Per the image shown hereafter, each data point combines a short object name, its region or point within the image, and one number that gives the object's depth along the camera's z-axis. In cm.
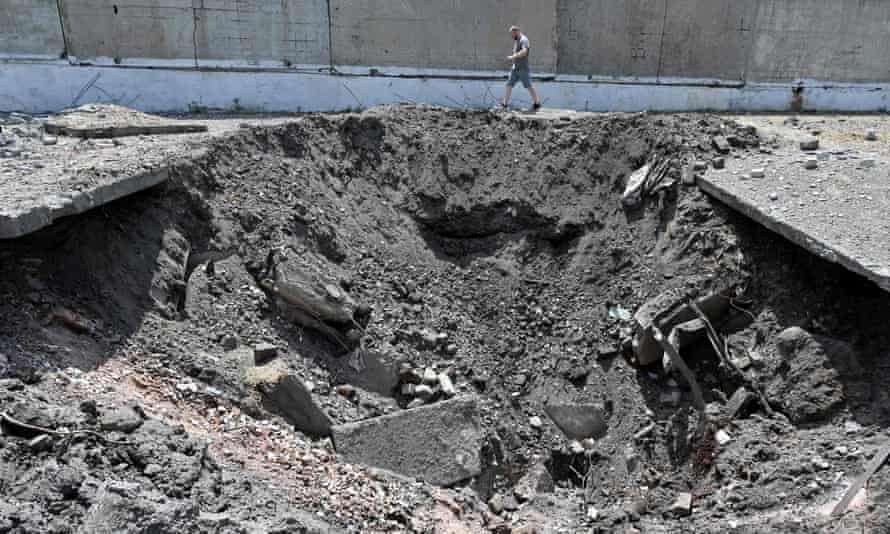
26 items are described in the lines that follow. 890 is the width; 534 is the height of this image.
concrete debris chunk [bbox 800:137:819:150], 751
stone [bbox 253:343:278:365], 499
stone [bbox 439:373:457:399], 568
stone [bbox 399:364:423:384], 574
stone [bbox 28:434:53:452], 317
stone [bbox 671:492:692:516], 458
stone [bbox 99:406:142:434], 349
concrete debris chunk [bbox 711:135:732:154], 721
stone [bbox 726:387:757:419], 507
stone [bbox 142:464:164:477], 335
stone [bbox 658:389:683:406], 566
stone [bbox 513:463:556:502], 532
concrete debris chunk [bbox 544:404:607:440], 600
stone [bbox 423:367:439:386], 578
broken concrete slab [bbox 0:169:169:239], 397
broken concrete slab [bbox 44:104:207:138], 702
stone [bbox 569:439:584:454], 580
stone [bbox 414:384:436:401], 559
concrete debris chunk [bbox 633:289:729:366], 576
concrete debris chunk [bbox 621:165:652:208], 719
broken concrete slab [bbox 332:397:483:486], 476
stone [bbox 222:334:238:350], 501
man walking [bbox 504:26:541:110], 1041
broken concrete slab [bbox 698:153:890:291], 480
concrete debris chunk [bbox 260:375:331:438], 476
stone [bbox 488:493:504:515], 497
